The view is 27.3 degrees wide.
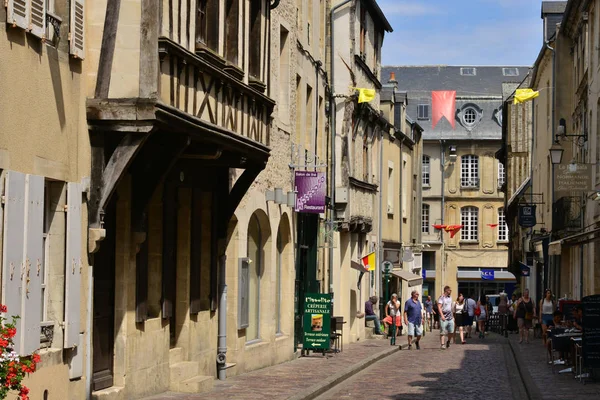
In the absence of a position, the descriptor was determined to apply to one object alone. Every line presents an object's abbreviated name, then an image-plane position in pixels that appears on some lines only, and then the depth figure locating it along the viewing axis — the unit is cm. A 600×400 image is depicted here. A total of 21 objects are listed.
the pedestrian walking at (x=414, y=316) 3272
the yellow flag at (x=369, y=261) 3544
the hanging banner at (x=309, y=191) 2506
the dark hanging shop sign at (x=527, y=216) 4209
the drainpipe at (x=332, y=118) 3098
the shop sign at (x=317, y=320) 2622
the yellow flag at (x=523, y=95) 3391
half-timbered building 1353
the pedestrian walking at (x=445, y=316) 3328
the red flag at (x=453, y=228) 7003
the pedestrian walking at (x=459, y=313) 3719
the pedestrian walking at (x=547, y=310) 3111
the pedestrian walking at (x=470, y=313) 4219
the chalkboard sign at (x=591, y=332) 1914
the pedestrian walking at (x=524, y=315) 3644
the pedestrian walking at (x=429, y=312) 4959
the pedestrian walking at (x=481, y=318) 4266
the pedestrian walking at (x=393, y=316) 3399
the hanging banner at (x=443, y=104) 4984
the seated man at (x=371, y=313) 3812
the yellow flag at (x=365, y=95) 3316
